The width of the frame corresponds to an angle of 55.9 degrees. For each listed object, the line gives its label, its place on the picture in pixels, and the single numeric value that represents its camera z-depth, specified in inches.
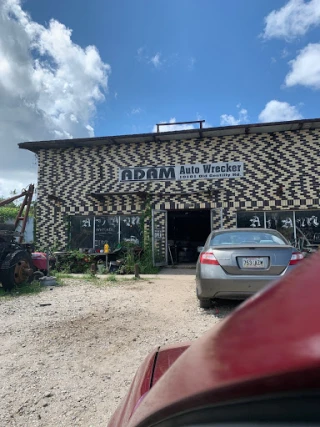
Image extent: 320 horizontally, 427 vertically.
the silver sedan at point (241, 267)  180.5
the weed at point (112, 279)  365.1
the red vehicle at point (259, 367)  22.3
